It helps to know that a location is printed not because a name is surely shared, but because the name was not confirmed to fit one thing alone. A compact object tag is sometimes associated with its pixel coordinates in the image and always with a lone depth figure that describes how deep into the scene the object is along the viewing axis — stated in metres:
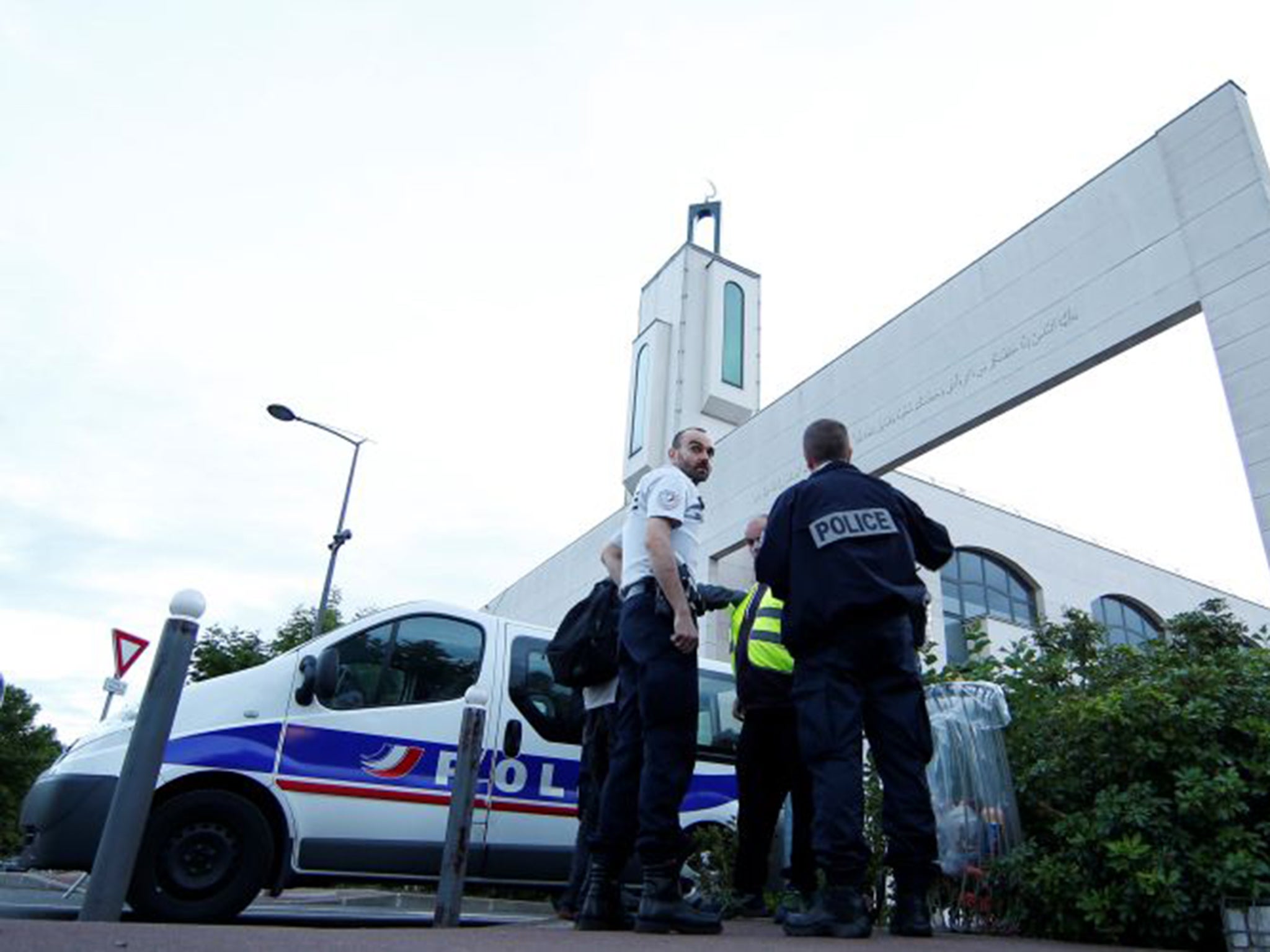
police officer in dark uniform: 2.93
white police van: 4.57
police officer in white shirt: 3.01
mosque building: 10.00
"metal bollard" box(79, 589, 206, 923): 2.96
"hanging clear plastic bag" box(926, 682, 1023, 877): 3.59
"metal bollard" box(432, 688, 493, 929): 3.85
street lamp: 15.32
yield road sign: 10.59
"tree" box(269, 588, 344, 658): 16.77
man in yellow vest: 4.02
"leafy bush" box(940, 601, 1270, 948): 2.92
